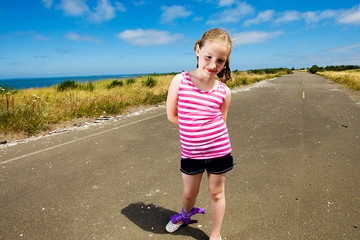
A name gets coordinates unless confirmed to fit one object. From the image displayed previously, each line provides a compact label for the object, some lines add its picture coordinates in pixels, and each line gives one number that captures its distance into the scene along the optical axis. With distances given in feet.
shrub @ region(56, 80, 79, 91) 44.76
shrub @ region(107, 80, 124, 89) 52.31
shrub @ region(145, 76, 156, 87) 56.03
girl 6.00
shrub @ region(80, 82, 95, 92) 45.12
